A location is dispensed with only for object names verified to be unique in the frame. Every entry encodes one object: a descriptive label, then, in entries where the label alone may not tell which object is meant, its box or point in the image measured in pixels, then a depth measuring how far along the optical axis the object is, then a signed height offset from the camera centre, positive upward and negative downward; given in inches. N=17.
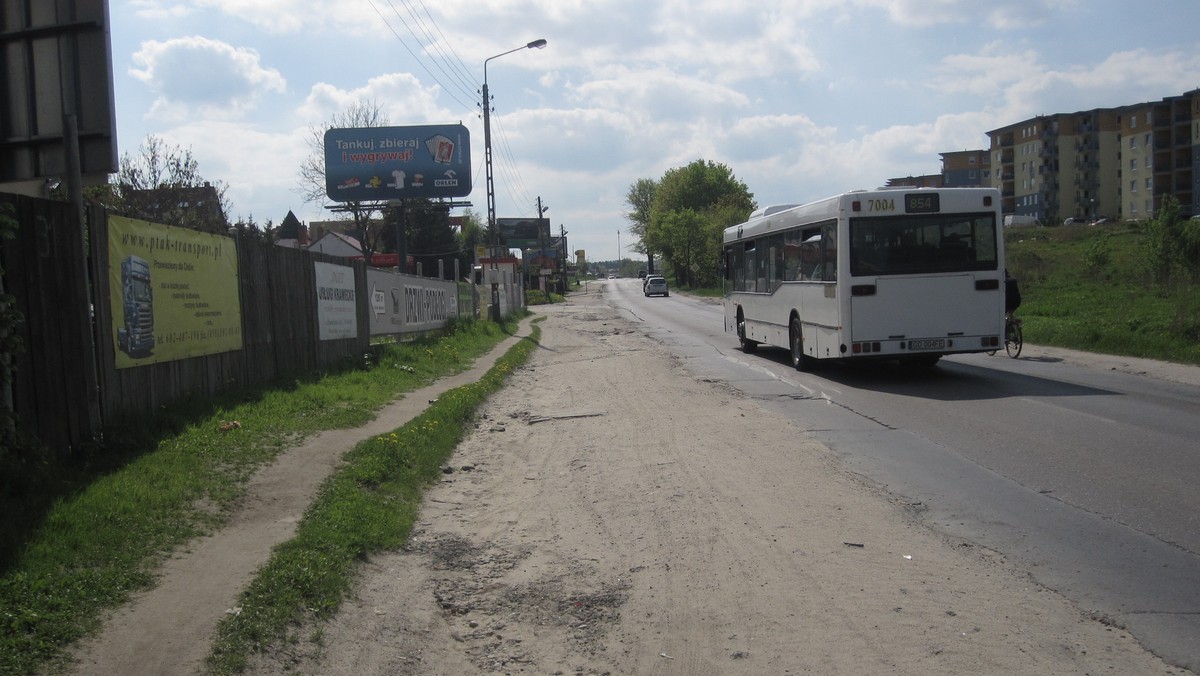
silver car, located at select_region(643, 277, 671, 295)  3260.3 -51.6
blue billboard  1646.2 +203.9
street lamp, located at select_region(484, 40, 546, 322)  1422.4 +132.7
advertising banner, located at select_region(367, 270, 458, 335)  815.7 -21.6
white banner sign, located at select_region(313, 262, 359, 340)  637.3 -13.4
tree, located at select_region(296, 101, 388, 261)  1720.0 +139.9
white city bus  601.0 -6.2
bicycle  756.0 -58.5
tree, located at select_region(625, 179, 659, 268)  5713.6 +415.8
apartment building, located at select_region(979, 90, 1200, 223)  3855.8 +428.7
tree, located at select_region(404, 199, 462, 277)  3169.3 +145.3
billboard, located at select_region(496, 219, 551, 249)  5265.8 +245.1
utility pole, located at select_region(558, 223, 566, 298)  4633.4 +126.9
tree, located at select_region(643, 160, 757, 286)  3821.4 +232.0
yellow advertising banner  354.3 -1.3
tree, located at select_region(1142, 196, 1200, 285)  1226.6 +15.8
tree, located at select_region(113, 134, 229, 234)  1327.5 +135.1
